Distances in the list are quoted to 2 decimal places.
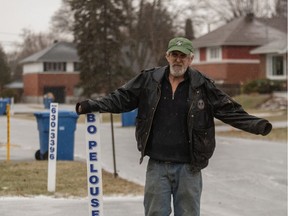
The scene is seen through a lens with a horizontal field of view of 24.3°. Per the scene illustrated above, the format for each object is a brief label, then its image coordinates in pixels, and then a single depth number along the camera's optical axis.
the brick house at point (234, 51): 55.24
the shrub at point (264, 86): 42.34
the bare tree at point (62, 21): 78.25
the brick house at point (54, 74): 76.56
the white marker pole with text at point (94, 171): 5.61
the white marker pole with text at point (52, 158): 9.92
